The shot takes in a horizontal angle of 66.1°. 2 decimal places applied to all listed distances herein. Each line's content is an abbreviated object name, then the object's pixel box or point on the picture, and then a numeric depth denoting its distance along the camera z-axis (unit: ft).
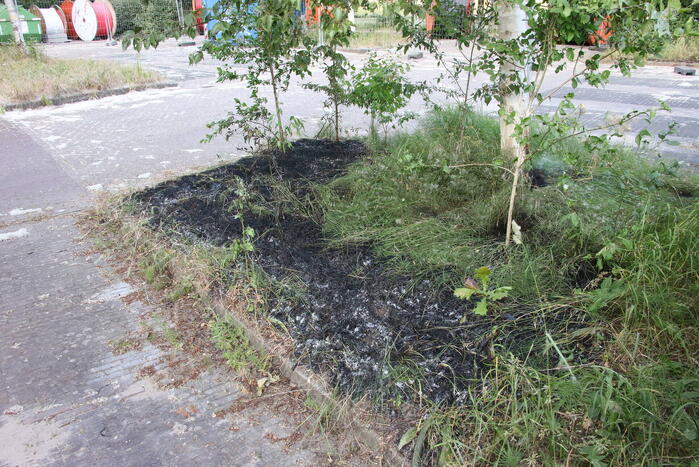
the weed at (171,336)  10.01
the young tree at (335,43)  9.21
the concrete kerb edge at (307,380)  7.34
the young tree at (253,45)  11.48
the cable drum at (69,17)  72.64
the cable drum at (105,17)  70.08
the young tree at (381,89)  16.51
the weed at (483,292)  8.34
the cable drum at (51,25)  68.64
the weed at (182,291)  11.32
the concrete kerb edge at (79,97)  29.81
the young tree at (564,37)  8.90
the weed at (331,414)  7.91
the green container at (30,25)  59.67
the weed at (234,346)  9.23
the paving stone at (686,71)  40.19
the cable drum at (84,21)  69.74
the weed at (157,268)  11.96
